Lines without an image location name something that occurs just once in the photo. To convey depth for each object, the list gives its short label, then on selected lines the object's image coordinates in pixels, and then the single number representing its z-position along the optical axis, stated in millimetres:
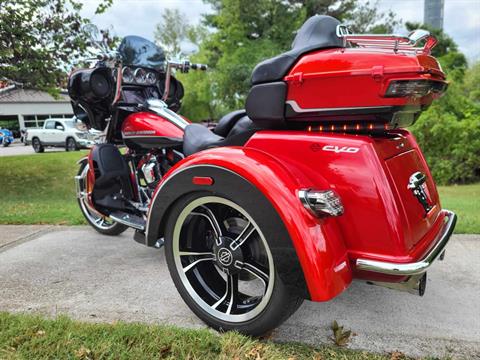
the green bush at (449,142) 8797
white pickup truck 20094
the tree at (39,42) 7422
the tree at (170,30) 34812
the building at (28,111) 36750
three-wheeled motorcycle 1829
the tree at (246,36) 19922
